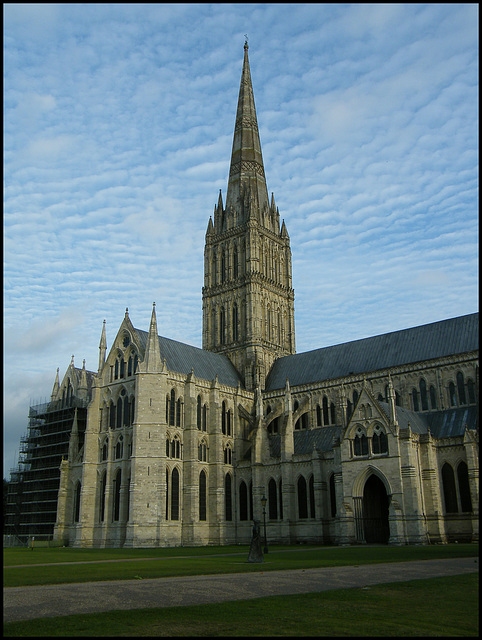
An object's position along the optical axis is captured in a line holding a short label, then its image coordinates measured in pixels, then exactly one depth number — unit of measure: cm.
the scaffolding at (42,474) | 6944
